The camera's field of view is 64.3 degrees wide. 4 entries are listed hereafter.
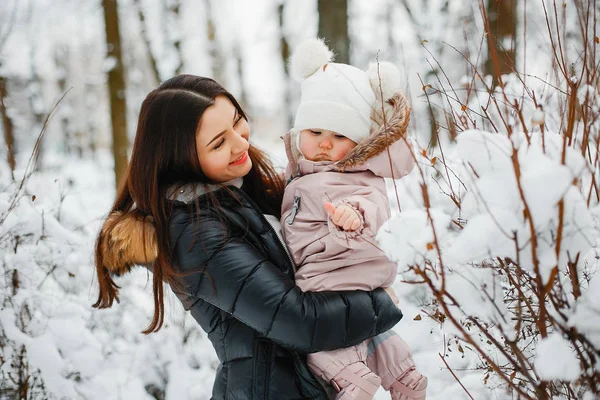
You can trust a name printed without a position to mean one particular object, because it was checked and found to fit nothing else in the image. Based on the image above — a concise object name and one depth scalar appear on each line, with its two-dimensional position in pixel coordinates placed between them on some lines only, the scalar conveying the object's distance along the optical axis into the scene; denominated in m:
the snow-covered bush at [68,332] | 2.86
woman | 1.57
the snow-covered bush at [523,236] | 1.02
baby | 1.70
